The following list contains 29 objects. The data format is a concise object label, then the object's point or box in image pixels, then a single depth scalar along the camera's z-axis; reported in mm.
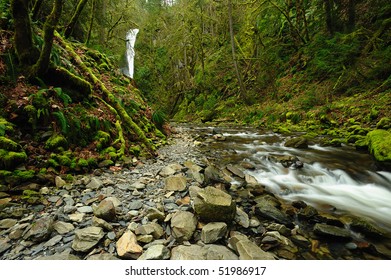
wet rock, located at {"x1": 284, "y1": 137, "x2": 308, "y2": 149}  6371
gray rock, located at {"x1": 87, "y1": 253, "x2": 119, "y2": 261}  1941
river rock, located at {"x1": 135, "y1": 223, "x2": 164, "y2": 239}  2238
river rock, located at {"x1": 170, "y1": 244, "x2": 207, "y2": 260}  1993
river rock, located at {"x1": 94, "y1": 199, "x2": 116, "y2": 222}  2436
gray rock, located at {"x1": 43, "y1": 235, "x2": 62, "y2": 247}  2051
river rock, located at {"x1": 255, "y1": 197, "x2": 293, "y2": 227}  2791
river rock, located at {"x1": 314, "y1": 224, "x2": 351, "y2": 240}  2518
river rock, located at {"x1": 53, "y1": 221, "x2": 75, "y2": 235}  2217
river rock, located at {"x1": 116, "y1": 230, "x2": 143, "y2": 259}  1979
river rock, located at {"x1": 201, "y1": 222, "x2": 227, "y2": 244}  2223
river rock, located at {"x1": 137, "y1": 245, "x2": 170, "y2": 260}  1949
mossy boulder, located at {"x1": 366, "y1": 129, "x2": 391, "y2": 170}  4461
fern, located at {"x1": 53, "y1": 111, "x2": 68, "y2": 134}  3725
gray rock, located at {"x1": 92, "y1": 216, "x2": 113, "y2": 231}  2291
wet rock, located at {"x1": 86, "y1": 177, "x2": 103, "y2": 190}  3223
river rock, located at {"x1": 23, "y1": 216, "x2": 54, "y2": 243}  2096
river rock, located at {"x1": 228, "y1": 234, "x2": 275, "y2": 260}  2021
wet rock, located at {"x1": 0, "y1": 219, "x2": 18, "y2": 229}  2242
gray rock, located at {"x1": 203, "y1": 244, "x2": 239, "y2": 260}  2006
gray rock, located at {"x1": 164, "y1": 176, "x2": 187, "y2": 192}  3329
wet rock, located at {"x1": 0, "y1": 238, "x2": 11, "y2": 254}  1975
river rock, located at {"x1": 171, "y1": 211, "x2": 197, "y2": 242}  2250
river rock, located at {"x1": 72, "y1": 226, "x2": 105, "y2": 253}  2002
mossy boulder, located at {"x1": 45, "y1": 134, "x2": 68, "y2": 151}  3521
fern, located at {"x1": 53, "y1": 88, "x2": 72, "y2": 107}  4035
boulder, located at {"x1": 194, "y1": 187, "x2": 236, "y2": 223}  2471
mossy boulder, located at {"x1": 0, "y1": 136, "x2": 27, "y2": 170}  2865
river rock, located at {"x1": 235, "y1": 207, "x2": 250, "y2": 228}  2607
